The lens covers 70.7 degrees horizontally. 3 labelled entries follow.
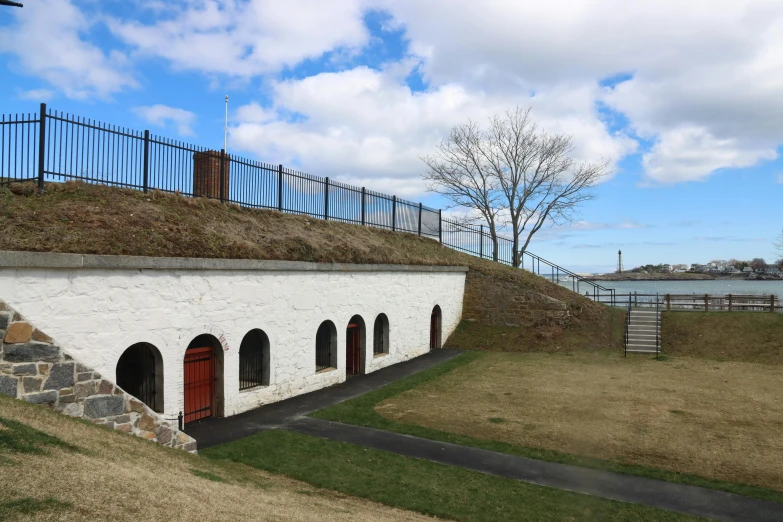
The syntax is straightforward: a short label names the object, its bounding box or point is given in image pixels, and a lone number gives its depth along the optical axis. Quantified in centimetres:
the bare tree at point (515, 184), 3703
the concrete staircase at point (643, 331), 2212
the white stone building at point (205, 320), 902
